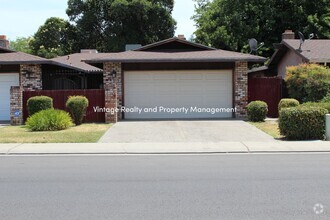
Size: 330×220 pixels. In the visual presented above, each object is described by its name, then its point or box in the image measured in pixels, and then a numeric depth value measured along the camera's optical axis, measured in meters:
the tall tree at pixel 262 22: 36.88
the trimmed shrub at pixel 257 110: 19.84
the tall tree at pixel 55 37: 49.84
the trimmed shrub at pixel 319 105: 15.49
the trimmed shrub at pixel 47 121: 17.64
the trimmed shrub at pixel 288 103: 19.28
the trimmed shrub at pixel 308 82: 19.64
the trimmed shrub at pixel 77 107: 19.61
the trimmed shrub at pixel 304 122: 14.61
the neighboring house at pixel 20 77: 20.47
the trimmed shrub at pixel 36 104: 19.66
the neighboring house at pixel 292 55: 23.55
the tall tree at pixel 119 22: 45.66
